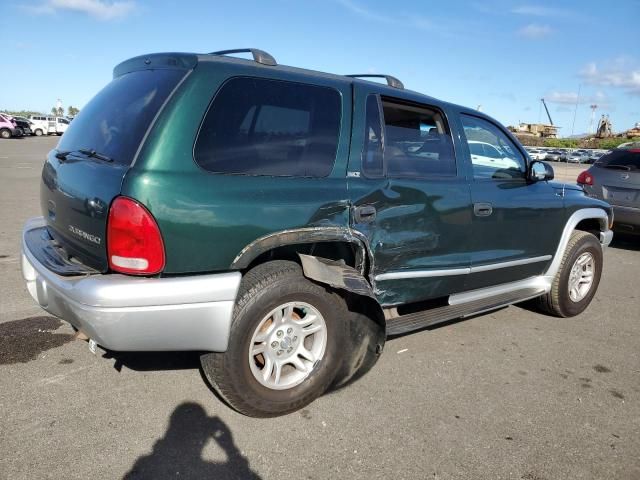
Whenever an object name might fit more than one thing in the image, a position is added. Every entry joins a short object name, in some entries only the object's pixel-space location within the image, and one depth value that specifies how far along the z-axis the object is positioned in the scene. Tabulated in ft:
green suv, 7.84
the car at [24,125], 115.89
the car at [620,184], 24.73
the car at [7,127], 109.29
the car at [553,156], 165.27
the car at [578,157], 155.94
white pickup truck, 132.46
